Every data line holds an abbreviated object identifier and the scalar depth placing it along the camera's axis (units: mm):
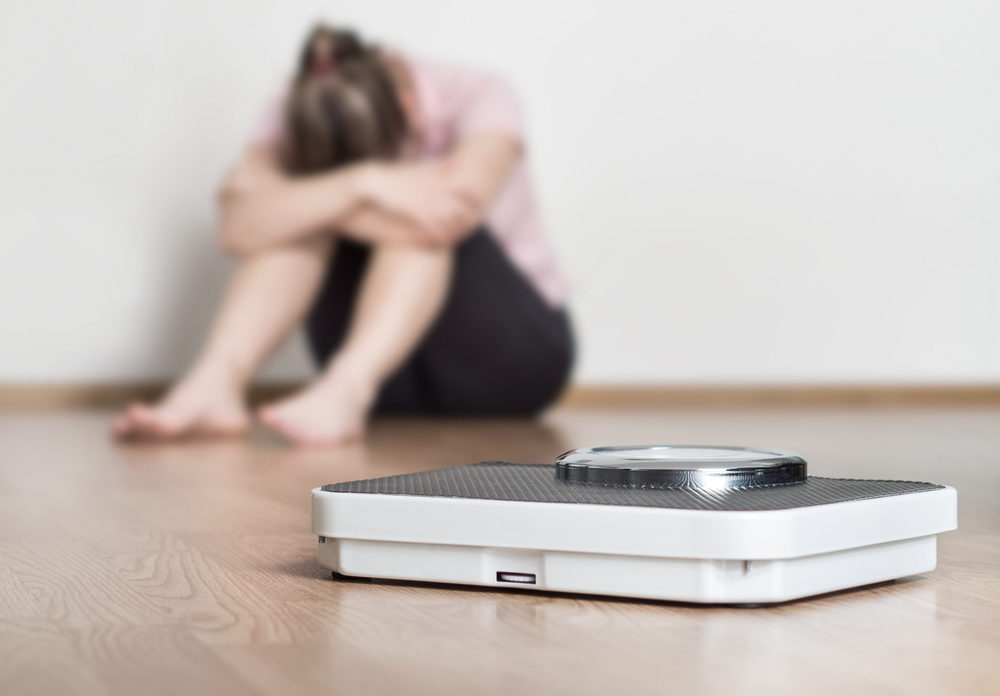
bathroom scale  1349
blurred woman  3440
